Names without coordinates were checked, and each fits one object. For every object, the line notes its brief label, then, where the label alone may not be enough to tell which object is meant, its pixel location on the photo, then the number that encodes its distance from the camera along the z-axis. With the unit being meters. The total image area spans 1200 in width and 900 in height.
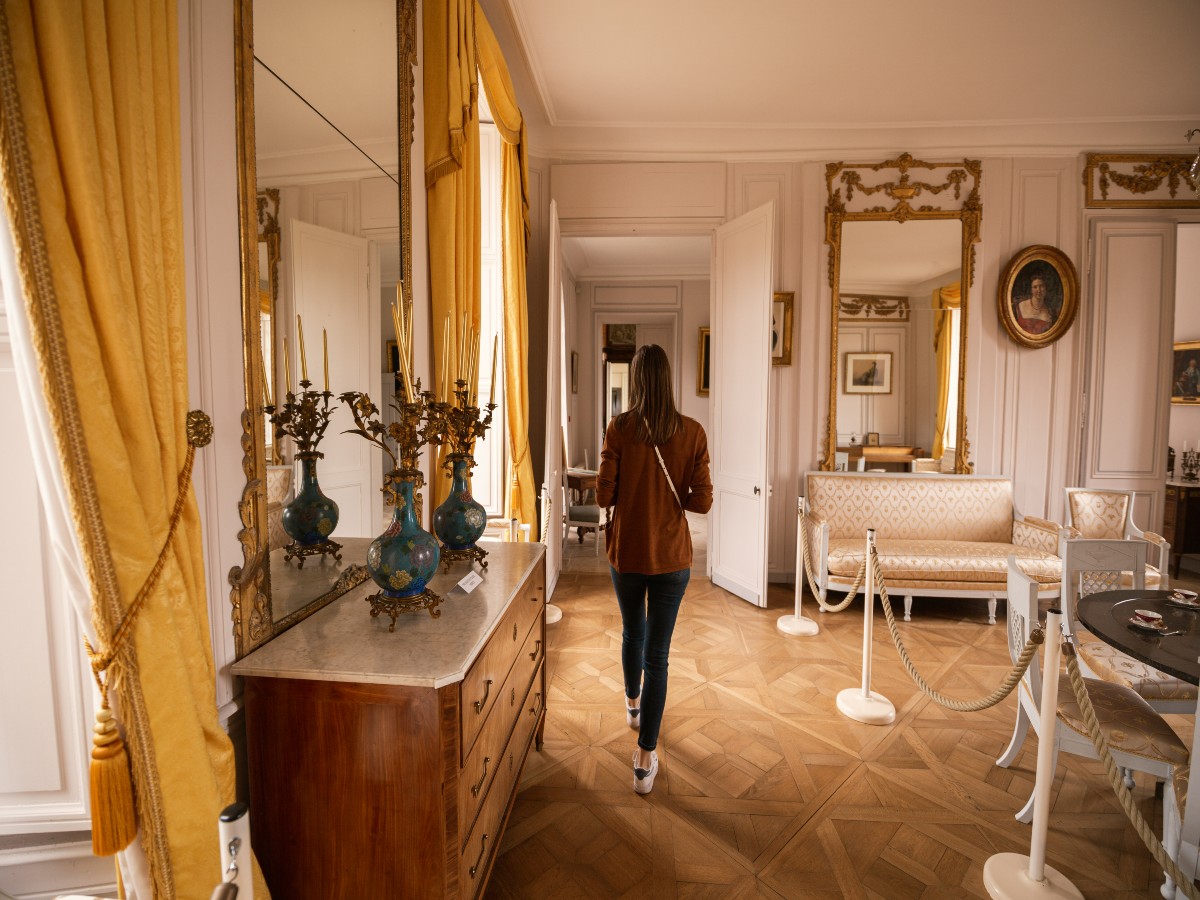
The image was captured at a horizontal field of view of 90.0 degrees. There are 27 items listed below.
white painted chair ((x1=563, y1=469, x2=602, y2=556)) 5.20
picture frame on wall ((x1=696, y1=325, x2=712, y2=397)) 7.24
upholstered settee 3.89
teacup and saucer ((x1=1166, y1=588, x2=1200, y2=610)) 2.06
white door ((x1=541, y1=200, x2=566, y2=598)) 3.85
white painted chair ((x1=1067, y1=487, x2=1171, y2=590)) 3.89
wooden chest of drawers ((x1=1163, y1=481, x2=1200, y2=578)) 4.66
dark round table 1.60
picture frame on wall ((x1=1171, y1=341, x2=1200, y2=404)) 5.44
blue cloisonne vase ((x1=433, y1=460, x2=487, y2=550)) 1.89
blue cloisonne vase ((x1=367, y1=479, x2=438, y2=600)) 1.40
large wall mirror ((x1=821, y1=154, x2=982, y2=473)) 4.34
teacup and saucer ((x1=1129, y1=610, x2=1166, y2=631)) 1.82
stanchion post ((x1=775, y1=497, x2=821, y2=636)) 3.55
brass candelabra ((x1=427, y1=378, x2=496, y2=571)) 1.86
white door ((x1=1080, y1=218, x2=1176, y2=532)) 4.28
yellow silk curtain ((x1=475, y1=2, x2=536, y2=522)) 3.40
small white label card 1.67
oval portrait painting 4.27
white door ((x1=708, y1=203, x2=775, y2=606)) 3.90
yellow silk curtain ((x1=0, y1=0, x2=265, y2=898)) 0.77
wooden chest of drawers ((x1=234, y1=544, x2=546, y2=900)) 1.17
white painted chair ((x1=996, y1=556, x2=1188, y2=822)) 1.68
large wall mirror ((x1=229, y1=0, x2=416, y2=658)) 1.24
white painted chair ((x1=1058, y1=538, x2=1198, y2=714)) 2.30
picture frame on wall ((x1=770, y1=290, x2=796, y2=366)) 4.44
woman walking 1.95
